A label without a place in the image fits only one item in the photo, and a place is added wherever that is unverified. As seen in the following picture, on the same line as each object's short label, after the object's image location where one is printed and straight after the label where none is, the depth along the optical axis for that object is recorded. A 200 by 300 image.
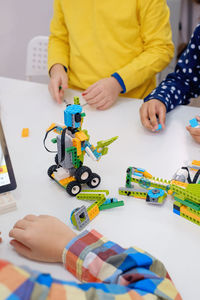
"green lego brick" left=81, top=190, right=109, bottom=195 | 0.68
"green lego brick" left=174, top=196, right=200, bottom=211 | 0.63
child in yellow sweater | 1.13
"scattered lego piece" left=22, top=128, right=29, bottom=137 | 0.92
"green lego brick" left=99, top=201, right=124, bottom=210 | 0.66
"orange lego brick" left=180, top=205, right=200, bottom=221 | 0.62
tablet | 0.66
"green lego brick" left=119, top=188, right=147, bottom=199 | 0.69
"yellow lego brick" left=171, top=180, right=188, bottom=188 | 0.66
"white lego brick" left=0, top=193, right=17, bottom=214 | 0.65
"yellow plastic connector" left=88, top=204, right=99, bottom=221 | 0.64
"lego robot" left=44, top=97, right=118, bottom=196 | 0.68
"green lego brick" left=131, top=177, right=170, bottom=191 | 0.71
